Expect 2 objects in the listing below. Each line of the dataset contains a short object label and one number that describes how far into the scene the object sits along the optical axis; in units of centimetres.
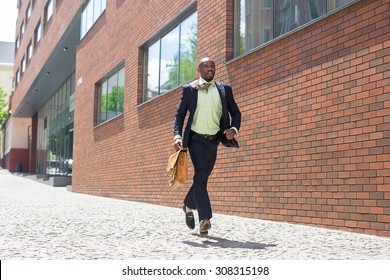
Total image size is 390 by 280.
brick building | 558
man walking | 518
